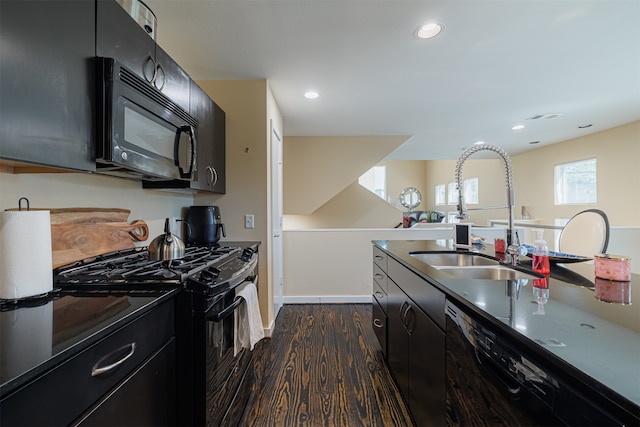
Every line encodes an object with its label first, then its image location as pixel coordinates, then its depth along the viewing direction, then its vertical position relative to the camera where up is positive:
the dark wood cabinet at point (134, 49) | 1.06 +0.76
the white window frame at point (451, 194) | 8.87 +0.64
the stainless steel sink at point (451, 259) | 1.74 -0.30
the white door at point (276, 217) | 2.73 -0.02
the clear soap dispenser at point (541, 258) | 1.21 -0.20
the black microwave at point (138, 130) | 1.04 +0.40
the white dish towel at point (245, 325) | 1.41 -0.57
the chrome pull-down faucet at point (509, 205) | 1.49 +0.04
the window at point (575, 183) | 4.51 +0.50
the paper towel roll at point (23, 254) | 0.87 -0.11
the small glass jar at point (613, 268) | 1.06 -0.22
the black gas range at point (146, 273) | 1.05 -0.24
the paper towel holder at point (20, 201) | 1.09 +0.07
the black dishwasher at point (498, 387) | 0.53 -0.42
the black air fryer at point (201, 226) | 2.24 -0.08
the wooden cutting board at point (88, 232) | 1.23 -0.07
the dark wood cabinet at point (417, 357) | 1.10 -0.70
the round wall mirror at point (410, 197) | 10.23 +0.64
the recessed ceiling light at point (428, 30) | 1.77 +1.20
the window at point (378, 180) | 10.38 +1.30
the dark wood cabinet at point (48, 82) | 0.73 +0.41
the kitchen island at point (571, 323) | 0.47 -0.28
